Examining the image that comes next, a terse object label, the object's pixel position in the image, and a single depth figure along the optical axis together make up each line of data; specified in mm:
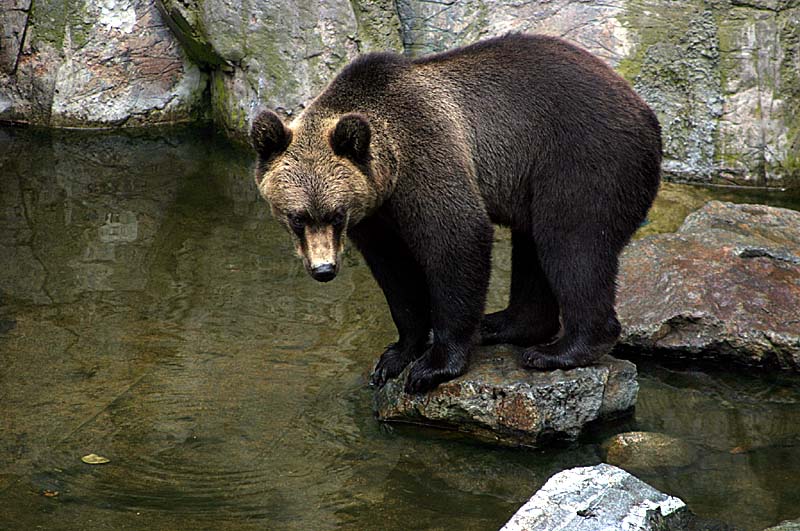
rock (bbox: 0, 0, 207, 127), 26750
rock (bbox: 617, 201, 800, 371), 15211
